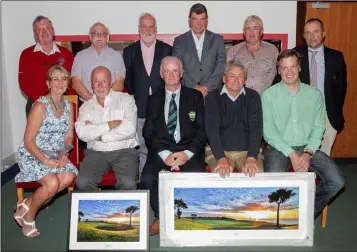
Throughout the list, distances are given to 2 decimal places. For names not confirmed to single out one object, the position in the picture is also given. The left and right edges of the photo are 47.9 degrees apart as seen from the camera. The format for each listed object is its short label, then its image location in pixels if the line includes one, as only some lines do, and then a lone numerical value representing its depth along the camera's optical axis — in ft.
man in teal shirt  10.89
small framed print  9.72
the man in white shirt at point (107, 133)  10.85
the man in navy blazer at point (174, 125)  11.04
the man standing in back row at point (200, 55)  12.85
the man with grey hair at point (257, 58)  12.69
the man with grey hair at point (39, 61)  13.41
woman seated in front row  10.77
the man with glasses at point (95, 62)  13.07
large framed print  10.07
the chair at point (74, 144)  12.36
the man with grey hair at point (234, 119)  10.96
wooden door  16.10
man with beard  13.06
